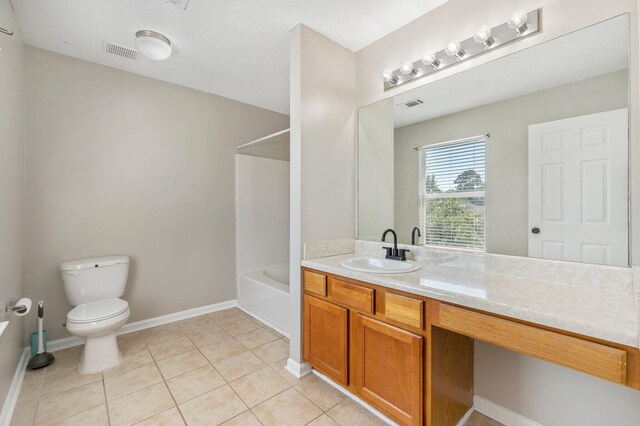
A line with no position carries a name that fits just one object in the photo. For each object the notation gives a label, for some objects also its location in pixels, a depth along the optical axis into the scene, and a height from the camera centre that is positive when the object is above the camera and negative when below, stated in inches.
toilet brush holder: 83.7 -39.1
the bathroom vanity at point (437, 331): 36.7 -20.2
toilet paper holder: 57.0 -19.9
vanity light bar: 57.4 +37.6
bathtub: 103.1 -34.9
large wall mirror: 49.7 +11.9
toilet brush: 80.9 -42.5
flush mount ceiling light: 81.9 +49.3
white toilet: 78.4 -28.8
